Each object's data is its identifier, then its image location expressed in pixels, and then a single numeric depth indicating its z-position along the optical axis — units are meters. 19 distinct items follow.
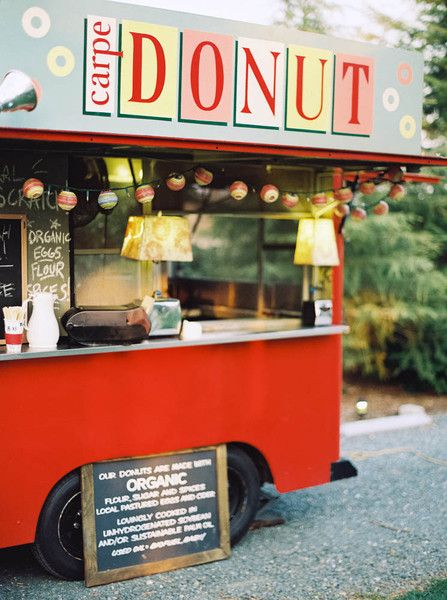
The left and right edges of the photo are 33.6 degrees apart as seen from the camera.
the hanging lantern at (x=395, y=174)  5.59
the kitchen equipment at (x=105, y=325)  4.70
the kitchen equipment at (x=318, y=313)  5.82
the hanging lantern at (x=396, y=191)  5.68
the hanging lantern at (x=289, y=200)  5.45
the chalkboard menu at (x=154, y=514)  4.77
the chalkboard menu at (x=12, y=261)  4.64
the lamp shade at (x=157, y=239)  5.12
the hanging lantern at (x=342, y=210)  5.82
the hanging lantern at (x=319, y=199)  5.63
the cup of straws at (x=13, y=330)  4.45
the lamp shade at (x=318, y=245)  5.73
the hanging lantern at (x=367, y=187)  5.77
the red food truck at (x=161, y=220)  4.55
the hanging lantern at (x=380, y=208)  6.06
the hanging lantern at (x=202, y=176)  4.96
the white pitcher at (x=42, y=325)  4.62
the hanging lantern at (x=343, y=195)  5.67
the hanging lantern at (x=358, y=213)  5.95
